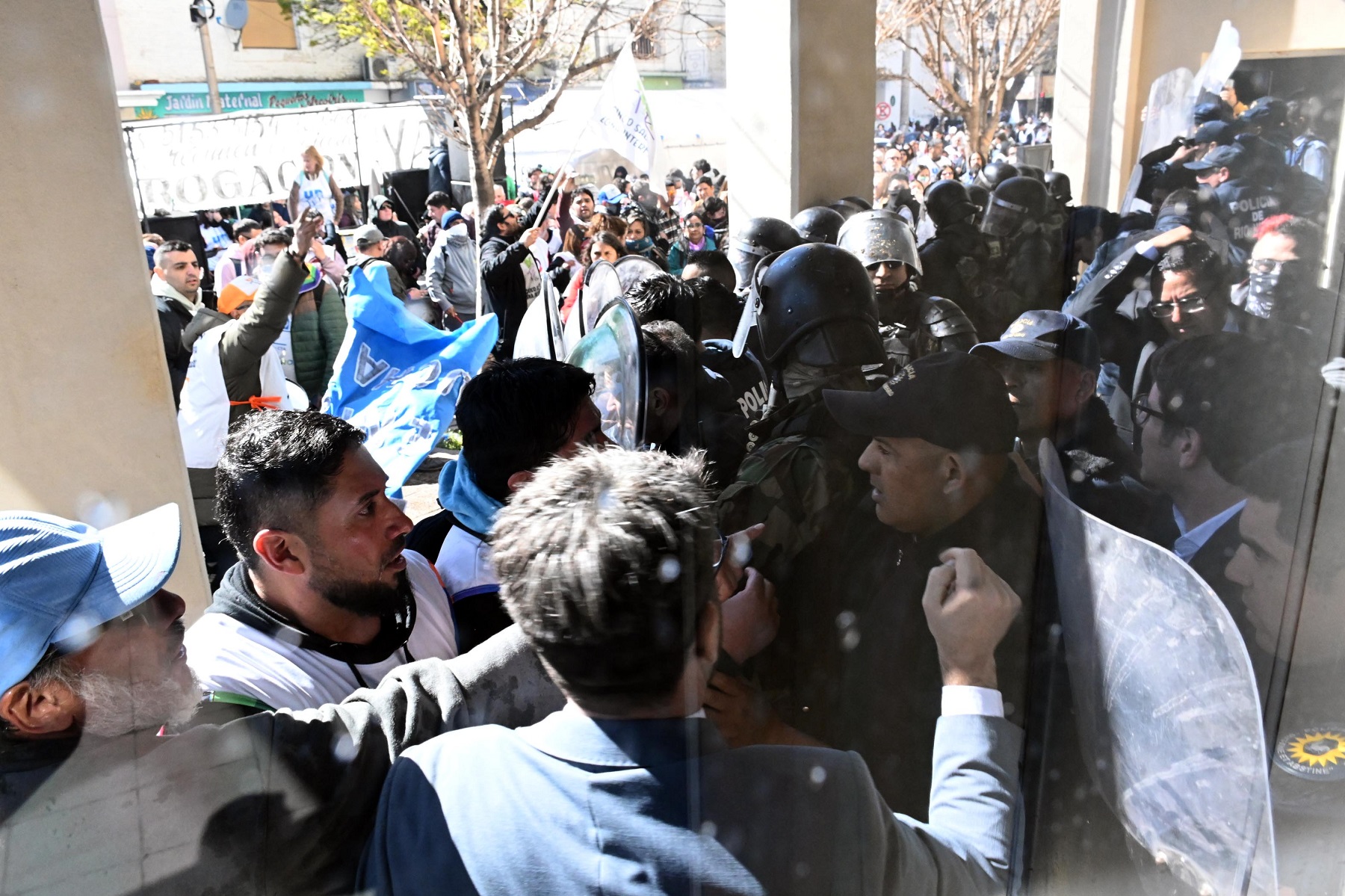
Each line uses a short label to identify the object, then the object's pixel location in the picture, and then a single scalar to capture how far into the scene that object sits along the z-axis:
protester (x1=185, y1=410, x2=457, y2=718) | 1.66
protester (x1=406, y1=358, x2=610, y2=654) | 2.03
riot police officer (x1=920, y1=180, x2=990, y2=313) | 5.75
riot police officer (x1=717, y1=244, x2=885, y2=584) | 2.16
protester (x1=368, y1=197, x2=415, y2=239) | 12.70
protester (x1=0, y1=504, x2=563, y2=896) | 1.19
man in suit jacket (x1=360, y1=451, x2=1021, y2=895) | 1.11
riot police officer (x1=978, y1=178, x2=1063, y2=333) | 5.45
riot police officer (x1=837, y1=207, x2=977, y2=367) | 4.08
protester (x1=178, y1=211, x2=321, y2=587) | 3.90
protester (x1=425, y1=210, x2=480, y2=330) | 8.77
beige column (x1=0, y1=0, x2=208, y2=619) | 2.58
